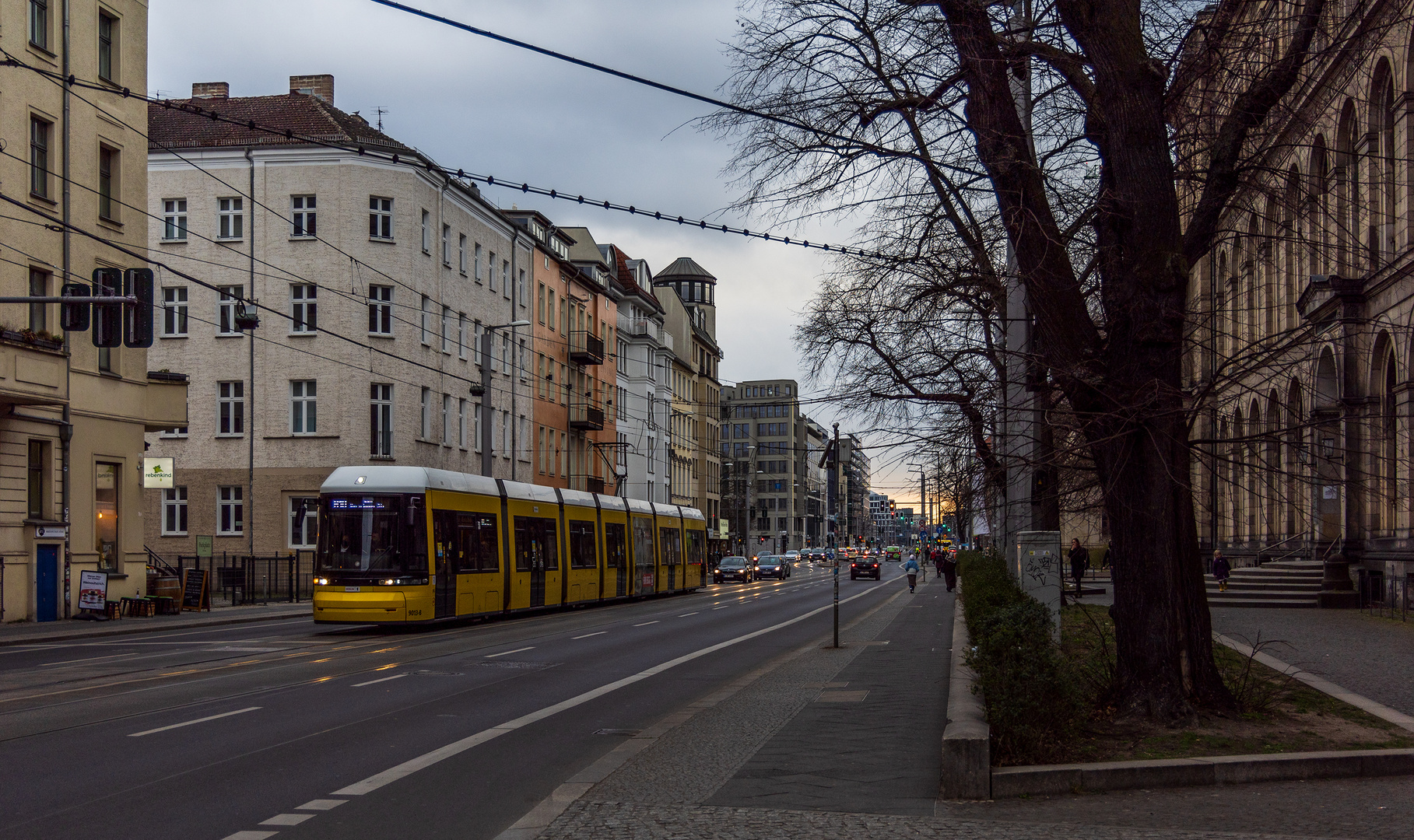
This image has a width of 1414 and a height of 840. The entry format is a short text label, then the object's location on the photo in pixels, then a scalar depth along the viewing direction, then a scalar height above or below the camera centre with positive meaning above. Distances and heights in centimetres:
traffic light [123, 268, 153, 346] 2145 +272
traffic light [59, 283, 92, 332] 2108 +260
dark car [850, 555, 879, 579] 7812 -533
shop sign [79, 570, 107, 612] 2988 -250
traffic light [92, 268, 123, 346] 2153 +250
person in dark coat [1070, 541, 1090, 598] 3822 -252
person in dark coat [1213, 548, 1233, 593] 3800 -263
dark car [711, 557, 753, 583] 7131 -501
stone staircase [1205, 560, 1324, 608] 3284 -281
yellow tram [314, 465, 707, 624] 2472 -143
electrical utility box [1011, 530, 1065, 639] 1702 -114
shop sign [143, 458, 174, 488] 3447 +16
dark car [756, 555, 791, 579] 7606 -518
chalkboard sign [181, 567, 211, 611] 3422 -283
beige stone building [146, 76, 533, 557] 4619 +566
